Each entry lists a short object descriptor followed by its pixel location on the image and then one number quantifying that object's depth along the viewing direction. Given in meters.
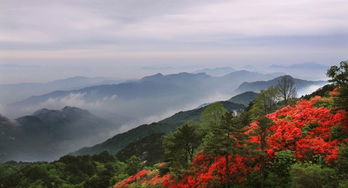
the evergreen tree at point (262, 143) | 23.60
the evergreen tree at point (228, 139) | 24.08
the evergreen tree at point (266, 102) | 69.29
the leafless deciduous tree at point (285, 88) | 70.34
